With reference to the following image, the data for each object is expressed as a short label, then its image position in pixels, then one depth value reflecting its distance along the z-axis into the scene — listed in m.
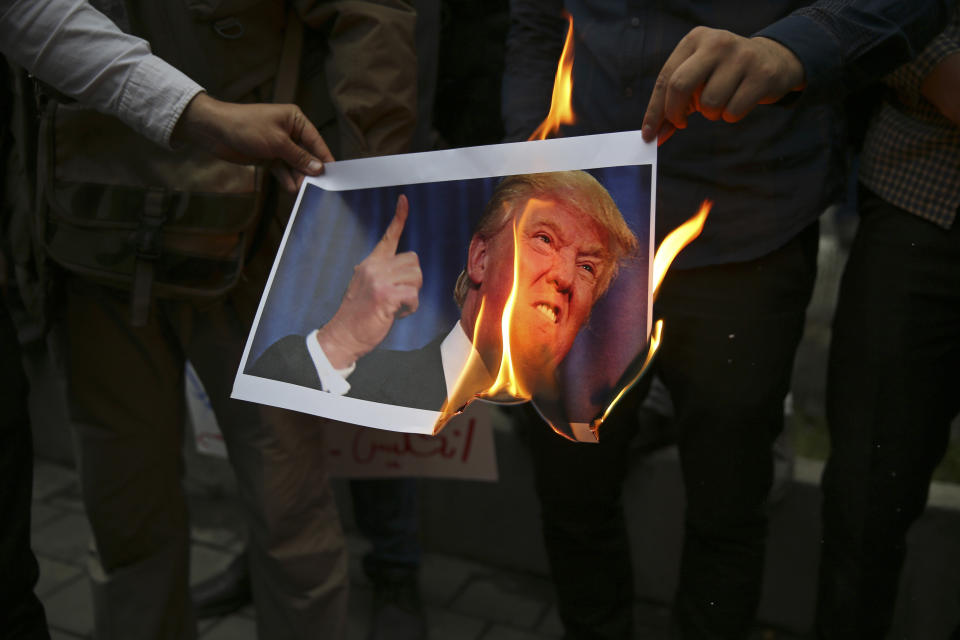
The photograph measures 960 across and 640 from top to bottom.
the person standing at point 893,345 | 1.31
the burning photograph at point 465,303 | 0.95
